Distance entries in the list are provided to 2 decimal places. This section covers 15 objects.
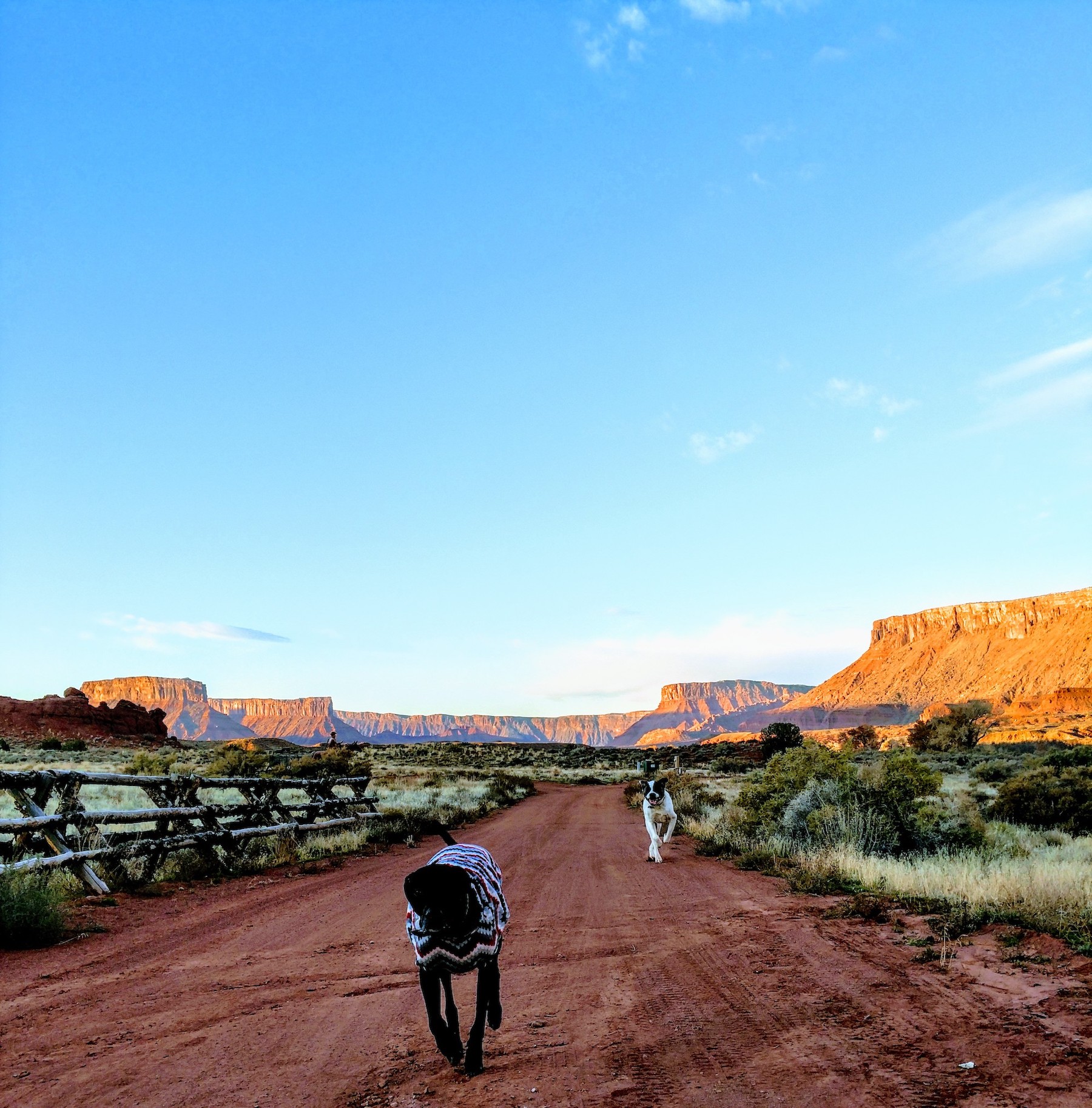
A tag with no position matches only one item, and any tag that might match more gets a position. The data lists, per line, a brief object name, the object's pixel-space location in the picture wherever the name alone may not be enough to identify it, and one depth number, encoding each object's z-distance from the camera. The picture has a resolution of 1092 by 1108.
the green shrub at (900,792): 12.66
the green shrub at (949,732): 52.38
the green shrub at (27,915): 8.11
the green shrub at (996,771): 29.89
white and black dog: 13.70
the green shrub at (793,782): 13.96
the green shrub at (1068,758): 25.72
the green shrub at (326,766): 28.41
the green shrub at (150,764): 35.00
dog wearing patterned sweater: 4.34
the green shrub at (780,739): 53.84
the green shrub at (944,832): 12.53
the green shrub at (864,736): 61.18
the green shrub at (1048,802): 16.16
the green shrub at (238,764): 28.78
